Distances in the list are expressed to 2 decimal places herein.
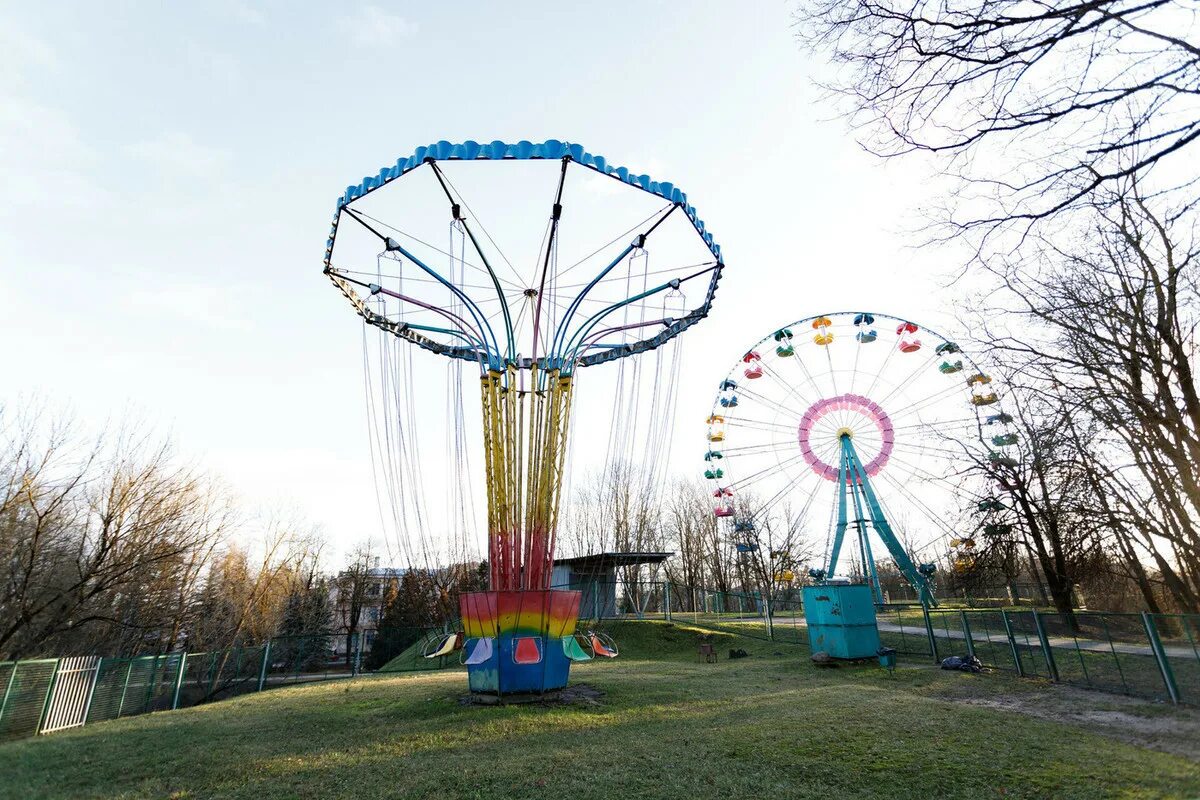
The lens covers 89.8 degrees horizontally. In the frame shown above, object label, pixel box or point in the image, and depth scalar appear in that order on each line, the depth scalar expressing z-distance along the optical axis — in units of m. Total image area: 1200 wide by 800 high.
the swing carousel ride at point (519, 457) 10.67
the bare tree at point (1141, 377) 10.31
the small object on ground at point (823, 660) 15.30
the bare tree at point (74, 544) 15.03
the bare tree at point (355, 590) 45.16
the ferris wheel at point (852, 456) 26.05
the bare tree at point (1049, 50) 4.29
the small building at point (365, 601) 45.09
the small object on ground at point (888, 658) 14.69
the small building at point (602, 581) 27.55
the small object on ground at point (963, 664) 13.59
